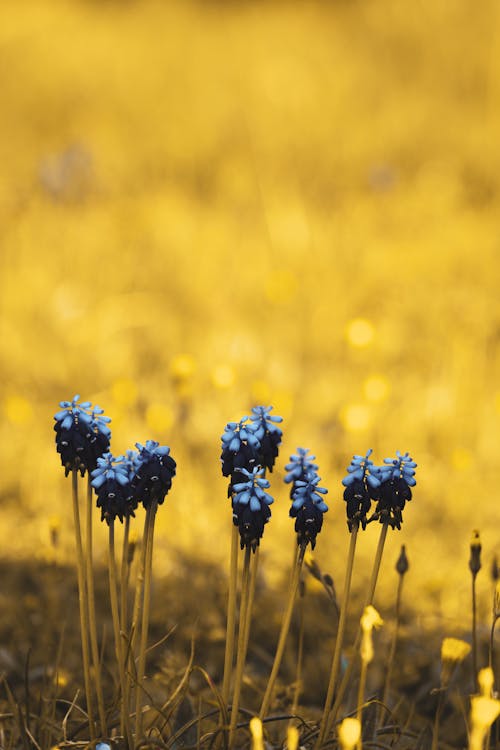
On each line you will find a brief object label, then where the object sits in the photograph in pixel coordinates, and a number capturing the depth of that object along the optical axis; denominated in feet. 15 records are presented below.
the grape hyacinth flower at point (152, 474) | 5.25
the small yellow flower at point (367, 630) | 5.13
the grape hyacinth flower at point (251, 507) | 5.21
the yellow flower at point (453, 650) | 5.38
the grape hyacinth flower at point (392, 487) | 5.26
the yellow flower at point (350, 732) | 5.07
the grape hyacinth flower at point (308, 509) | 5.24
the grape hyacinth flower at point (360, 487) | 5.25
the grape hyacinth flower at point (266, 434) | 5.32
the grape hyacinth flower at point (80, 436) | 5.30
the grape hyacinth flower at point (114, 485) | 5.26
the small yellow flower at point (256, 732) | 5.10
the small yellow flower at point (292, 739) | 5.07
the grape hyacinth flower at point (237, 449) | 5.26
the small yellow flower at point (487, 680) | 5.10
